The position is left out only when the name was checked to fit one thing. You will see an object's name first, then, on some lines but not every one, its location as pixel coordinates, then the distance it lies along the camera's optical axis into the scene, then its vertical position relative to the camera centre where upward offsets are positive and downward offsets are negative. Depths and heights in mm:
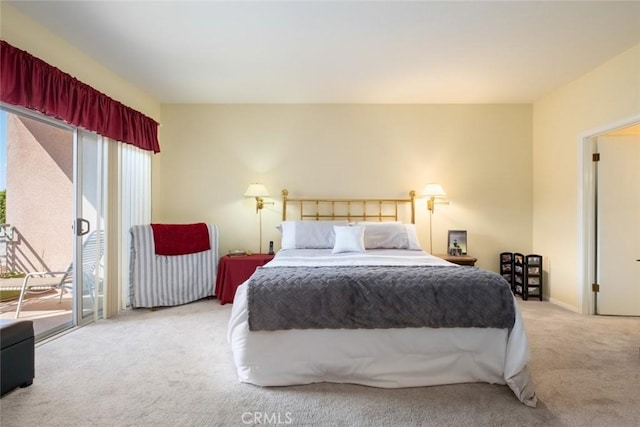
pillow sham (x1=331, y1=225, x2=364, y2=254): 3329 -300
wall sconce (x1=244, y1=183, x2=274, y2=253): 3867 +269
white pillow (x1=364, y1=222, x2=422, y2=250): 3564 -299
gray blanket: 1865 -567
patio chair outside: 2871 -579
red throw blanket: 3469 -295
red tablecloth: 3635 -706
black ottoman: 1739 -824
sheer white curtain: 3410 +178
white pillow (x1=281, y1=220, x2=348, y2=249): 3592 -272
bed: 1869 -737
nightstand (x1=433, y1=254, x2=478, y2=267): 3711 -586
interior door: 3203 -144
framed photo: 4086 -397
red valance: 2131 +972
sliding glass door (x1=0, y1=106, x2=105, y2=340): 2736 -41
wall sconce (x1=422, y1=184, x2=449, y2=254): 3891 +206
